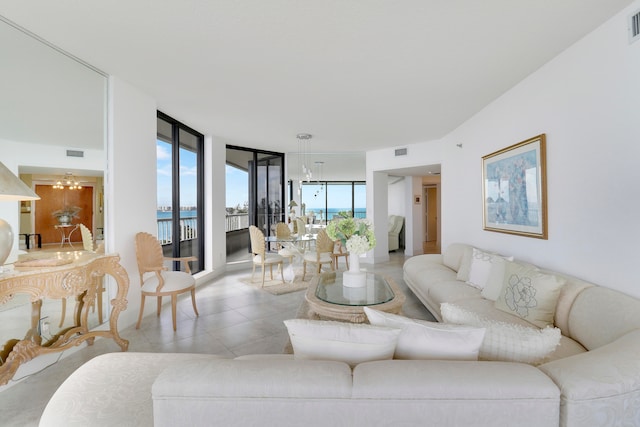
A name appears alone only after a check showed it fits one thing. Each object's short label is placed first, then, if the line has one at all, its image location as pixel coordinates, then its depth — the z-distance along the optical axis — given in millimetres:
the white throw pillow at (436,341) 1100
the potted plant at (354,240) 2715
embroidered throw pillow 2002
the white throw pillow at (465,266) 3166
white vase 2816
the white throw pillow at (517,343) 1126
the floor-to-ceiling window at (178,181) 4266
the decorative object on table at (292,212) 6500
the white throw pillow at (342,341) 1108
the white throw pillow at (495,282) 2488
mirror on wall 2188
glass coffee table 2273
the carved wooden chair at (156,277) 3059
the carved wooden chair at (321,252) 4895
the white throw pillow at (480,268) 2842
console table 1932
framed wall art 2668
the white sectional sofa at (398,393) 886
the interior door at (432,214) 9392
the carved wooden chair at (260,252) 4625
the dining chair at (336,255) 5245
